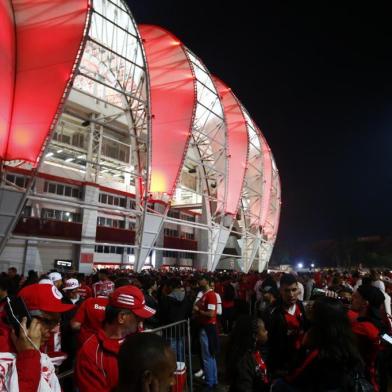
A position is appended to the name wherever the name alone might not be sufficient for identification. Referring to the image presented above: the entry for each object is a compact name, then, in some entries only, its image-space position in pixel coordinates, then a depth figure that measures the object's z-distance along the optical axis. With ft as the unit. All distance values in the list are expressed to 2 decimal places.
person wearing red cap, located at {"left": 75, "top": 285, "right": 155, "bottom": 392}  6.91
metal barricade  12.90
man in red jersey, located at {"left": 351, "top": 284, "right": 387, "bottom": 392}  10.90
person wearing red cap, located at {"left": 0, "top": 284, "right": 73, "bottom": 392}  5.51
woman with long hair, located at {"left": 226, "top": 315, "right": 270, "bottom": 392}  9.35
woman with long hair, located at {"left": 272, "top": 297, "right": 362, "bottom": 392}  8.28
